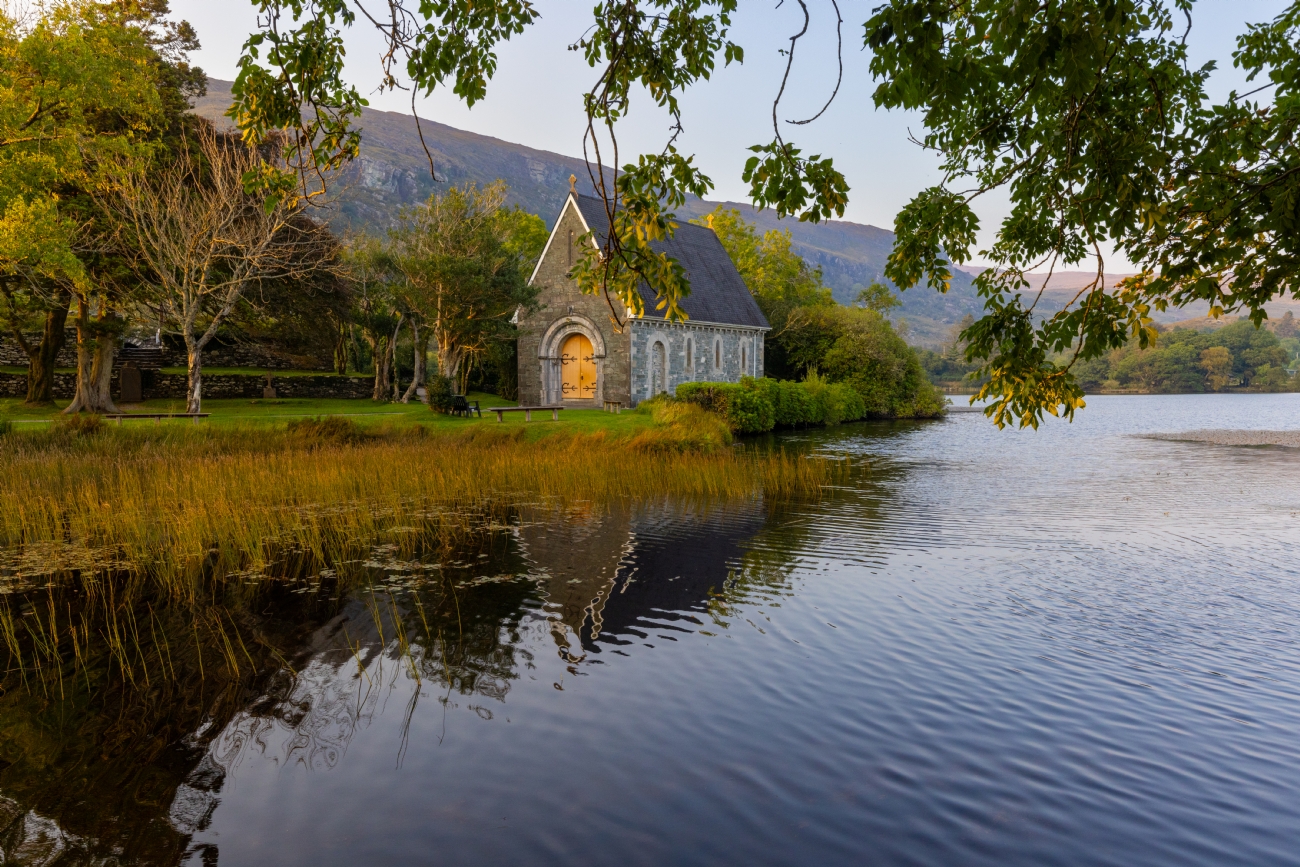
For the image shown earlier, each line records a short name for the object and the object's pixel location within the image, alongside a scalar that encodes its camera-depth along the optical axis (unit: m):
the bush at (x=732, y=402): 31.33
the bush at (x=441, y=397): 26.55
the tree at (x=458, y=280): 29.75
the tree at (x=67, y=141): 18.70
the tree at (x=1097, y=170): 3.34
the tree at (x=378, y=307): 37.75
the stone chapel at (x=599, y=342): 35.16
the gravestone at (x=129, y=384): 31.52
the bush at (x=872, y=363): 44.81
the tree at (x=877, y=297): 65.24
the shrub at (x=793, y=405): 36.50
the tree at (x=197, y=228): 22.83
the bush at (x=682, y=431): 20.70
